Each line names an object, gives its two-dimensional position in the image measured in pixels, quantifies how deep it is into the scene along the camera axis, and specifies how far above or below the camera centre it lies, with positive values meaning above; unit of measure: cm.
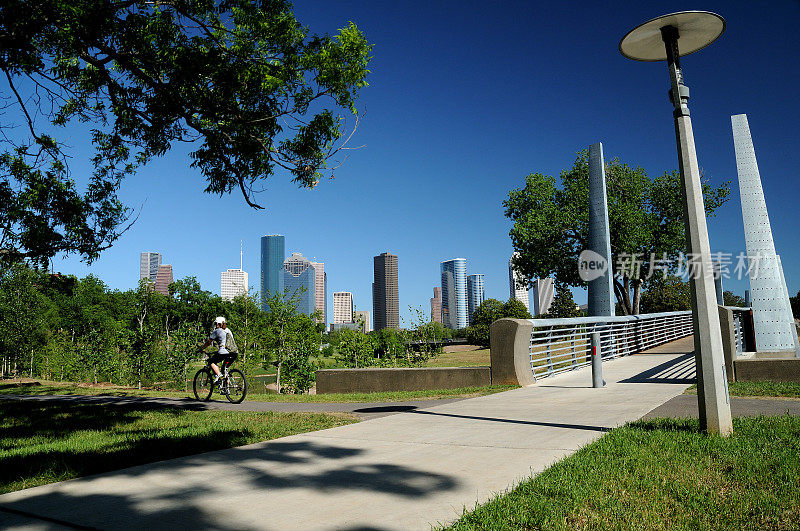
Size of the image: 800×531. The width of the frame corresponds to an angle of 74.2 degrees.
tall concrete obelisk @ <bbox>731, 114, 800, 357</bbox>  1872 +188
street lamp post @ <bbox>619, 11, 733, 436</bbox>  544 +134
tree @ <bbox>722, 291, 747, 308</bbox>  12322 +490
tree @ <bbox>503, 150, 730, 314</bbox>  3425 +667
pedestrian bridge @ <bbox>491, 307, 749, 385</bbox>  1159 -48
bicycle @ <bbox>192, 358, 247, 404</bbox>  1184 -102
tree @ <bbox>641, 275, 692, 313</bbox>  7019 +297
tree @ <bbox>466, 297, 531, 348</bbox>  8412 +237
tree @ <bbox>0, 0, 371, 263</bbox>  900 +449
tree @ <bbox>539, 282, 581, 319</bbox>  9335 +320
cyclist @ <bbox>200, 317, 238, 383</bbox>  1182 -10
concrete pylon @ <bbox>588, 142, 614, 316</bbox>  2375 +429
